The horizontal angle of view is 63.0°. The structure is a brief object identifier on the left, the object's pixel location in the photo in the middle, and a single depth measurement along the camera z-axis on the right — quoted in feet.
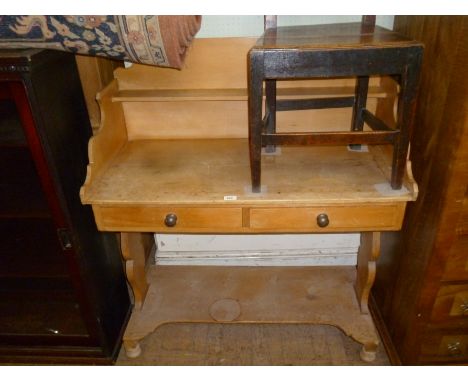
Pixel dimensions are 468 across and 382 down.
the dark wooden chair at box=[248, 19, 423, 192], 3.39
